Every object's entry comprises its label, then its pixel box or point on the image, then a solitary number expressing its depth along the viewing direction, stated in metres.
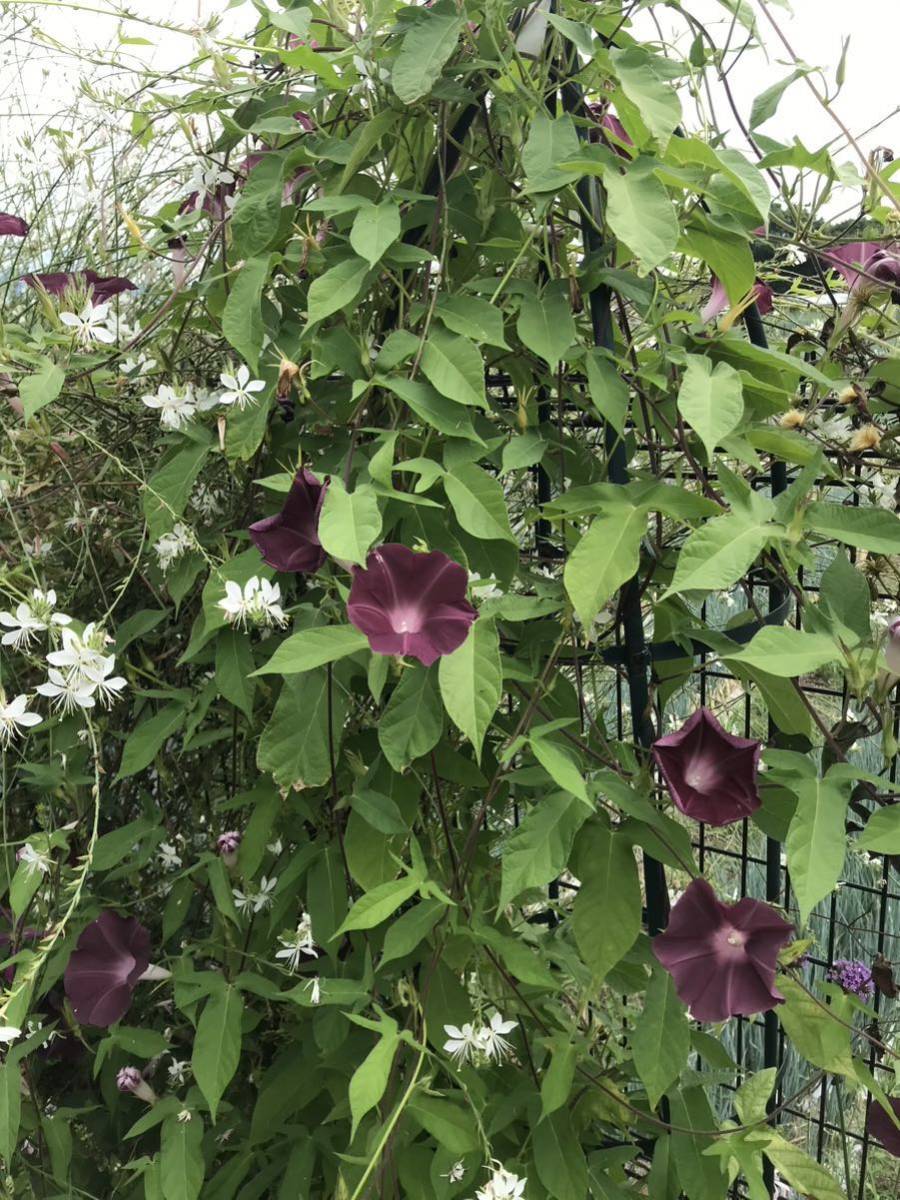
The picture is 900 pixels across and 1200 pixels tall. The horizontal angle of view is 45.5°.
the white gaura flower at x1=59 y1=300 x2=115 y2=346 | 0.97
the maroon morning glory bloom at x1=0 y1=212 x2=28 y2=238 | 1.19
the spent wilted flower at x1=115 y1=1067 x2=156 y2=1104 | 1.11
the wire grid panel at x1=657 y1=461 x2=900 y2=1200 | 1.81
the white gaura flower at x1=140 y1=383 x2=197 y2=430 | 0.99
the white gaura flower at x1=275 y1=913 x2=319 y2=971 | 0.93
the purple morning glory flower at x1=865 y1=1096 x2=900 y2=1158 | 1.05
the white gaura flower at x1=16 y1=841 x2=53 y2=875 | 1.04
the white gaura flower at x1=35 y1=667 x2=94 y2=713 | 0.90
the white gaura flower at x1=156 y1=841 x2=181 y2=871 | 1.14
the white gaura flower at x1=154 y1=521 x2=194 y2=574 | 1.00
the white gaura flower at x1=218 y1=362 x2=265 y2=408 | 0.90
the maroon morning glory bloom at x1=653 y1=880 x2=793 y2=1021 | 0.82
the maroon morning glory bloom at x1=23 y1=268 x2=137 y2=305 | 1.09
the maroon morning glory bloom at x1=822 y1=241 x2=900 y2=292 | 0.96
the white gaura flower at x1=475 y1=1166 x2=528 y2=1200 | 0.79
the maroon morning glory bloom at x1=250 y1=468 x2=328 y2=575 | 0.82
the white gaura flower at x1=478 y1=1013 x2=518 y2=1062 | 0.87
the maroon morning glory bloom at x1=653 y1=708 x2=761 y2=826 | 0.78
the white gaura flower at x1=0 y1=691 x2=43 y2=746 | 0.92
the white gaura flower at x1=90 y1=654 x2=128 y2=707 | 0.90
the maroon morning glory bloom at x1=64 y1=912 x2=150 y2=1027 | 1.05
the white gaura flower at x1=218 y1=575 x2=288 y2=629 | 0.85
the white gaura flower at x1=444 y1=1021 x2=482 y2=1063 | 0.87
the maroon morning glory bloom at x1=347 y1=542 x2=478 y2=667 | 0.70
